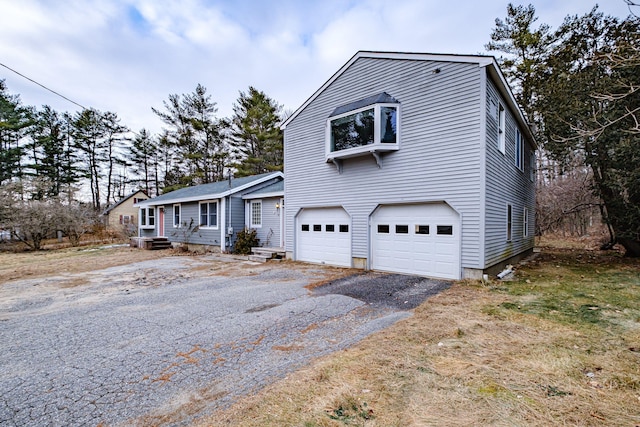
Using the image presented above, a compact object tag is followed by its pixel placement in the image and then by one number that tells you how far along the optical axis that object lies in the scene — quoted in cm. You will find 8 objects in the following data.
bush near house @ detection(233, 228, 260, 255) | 1369
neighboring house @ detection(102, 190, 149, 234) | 3007
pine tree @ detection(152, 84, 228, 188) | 2739
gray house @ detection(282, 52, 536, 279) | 743
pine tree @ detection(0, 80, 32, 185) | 2288
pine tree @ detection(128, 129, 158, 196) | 3170
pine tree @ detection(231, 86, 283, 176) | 2564
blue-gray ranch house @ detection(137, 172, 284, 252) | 1398
